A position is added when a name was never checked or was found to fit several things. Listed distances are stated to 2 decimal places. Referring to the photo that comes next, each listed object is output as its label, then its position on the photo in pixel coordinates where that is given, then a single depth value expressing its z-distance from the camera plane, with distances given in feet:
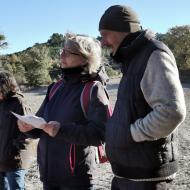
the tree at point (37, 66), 127.75
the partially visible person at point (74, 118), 9.94
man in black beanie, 7.92
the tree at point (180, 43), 118.01
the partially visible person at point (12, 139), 13.82
